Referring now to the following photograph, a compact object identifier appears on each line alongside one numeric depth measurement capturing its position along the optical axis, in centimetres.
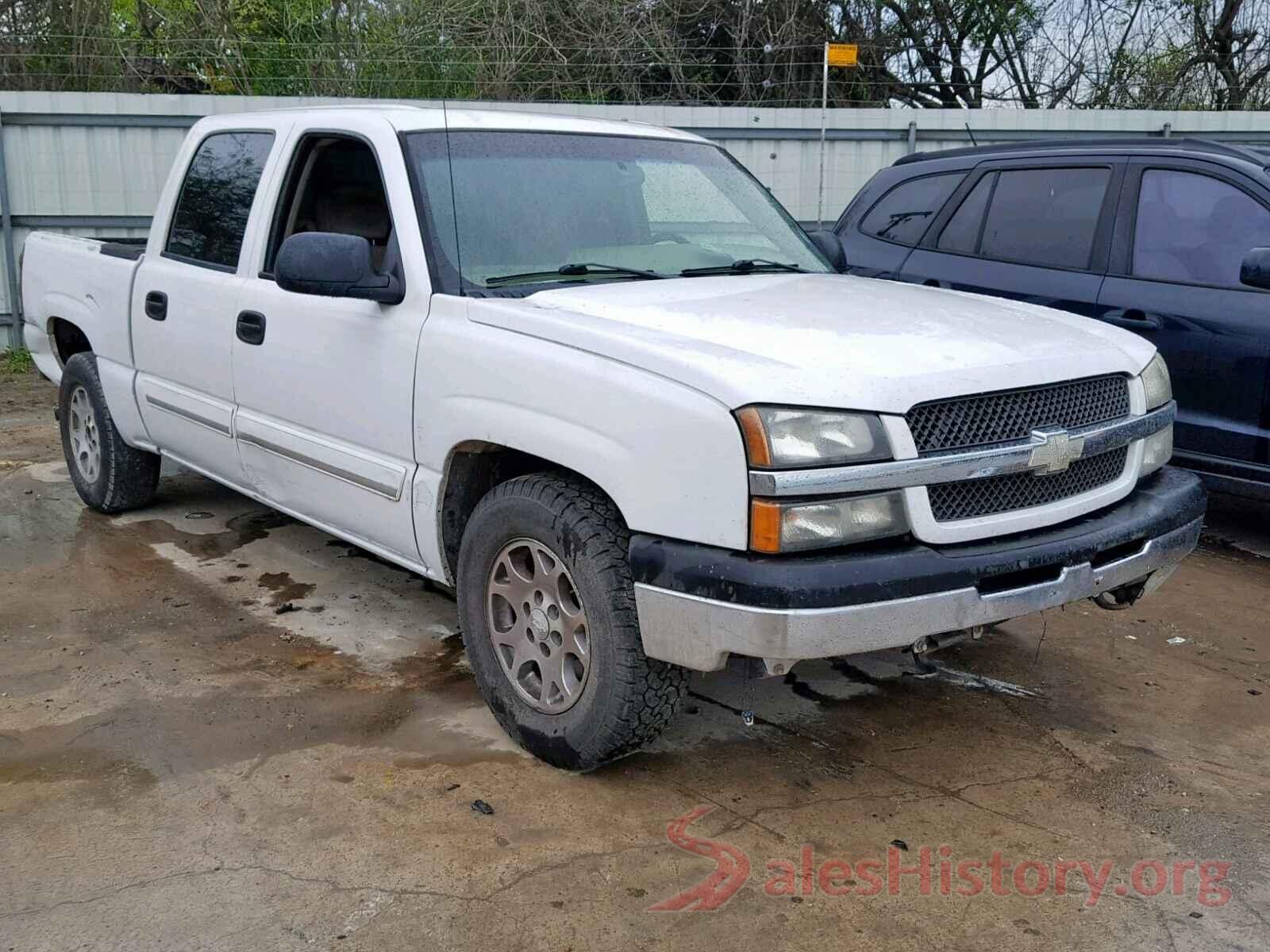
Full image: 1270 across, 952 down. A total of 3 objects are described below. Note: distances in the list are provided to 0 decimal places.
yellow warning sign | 966
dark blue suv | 554
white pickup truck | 300
